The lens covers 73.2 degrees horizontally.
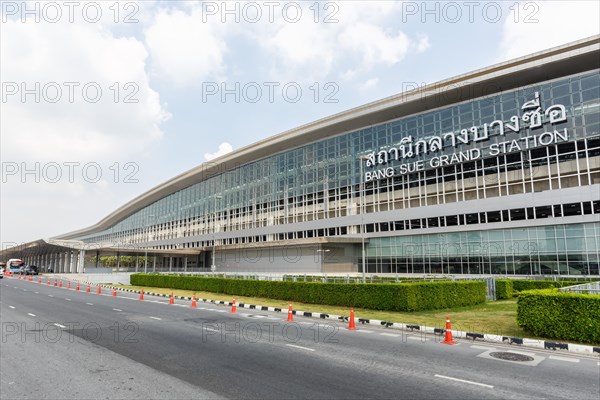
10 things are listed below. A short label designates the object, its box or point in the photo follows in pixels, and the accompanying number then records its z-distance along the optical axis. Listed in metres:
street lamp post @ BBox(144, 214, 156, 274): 99.01
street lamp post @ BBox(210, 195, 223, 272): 74.19
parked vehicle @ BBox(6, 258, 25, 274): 80.54
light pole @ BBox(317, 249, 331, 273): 50.68
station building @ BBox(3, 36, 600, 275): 35.62
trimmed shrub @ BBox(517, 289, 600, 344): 11.41
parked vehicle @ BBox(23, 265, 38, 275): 71.86
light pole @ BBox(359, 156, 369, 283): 49.79
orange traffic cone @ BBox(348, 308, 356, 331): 14.67
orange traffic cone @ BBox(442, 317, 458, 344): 11.97
